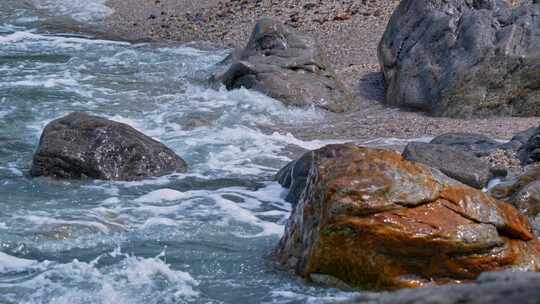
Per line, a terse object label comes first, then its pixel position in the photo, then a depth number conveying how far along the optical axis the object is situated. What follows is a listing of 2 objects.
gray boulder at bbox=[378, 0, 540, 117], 16.07
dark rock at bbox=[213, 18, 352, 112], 17.40
